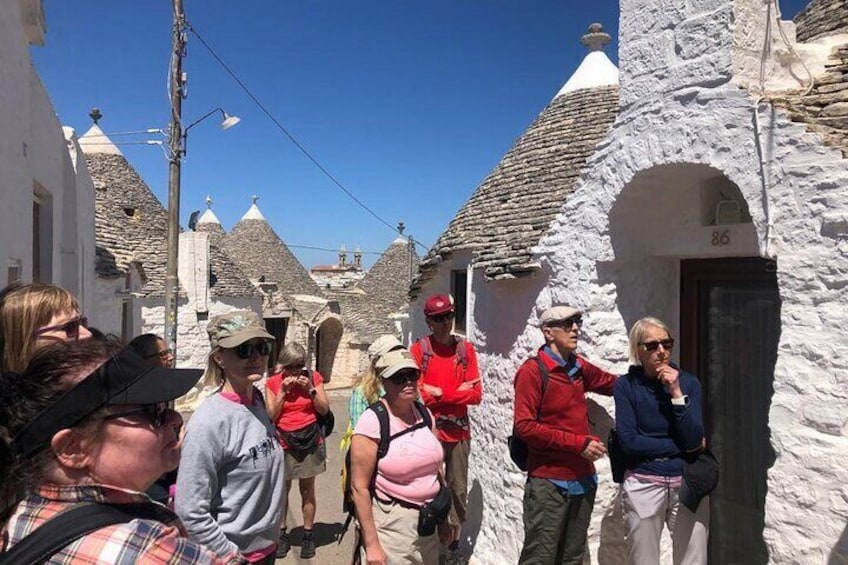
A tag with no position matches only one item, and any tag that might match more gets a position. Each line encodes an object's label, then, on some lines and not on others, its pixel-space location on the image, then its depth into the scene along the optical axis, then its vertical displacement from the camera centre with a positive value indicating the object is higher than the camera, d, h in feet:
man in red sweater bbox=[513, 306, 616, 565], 11.51 -2.70
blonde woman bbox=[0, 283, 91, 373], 7.79 -0.49
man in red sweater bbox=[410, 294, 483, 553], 14.28 -2.11
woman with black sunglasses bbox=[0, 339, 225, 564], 4.14 -1.20
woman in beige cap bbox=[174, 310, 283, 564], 7.98 -2.23
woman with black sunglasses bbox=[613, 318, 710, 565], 10.68 -2.52
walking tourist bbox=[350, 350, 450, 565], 9.83 -2.96
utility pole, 31.30 +6.71
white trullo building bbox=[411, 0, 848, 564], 10.32 +0.47
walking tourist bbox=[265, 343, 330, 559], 15.56 -3.58
